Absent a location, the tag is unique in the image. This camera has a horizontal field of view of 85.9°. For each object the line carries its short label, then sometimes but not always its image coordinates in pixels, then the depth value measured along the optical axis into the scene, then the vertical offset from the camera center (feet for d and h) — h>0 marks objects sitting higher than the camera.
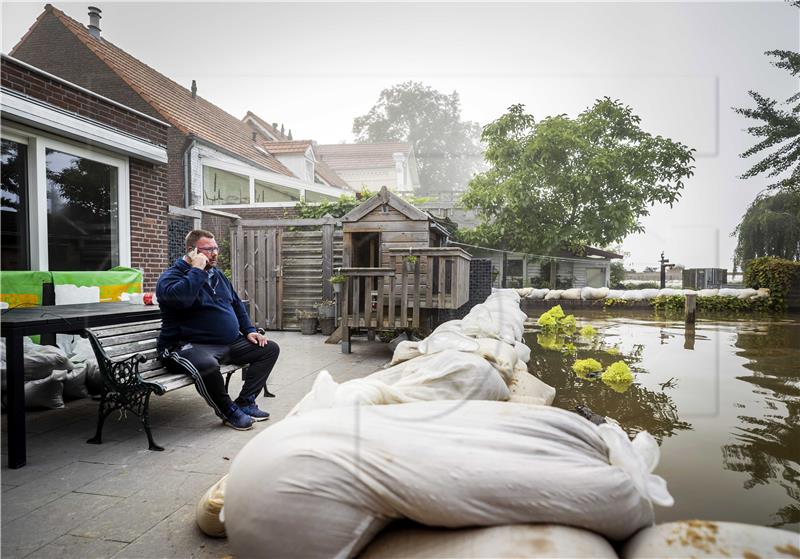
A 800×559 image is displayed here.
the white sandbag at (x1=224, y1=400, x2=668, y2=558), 2.81 -1.44
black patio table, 6.28 -0.91
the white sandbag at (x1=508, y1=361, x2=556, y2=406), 7.34 -2.28
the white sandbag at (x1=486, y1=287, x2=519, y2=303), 17.38 -0.99
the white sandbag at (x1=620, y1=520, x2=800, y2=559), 2.59 -1.70
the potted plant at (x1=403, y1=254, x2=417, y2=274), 15.11 +0.37
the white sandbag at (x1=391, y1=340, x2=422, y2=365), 7.98 -1.52
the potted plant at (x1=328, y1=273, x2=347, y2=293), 18.51 -0.32
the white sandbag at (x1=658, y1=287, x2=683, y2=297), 35.11 -1.82
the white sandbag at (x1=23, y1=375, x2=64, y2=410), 9.02 -2.57
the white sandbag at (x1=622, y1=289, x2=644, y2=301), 35.44 -2.05
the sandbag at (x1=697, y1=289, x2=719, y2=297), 37.06 -2.00
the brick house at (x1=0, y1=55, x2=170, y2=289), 11.73 +3.02
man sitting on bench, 7.92 -1.24
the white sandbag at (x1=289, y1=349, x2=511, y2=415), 3.91 -1.28
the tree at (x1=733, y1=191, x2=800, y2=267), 36.01 +3.24
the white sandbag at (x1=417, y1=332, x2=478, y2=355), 6.65 -1.15
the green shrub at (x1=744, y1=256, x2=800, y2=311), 37.42 -0.59
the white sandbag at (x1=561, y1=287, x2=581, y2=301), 31.37 -1.74
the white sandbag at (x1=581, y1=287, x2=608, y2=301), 33.50 -1.78
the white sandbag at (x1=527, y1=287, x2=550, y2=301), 27.85 -1.47
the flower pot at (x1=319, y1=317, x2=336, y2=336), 21.25 -2.66
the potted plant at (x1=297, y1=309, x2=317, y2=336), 21.33 -2.48
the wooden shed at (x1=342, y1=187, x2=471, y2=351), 15.02 -0.17
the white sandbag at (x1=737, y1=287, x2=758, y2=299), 37.50 -2.07
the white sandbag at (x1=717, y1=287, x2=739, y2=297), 37.29 -2.02
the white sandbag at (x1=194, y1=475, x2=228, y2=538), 4.57 -2.58
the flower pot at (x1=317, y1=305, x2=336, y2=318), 20.94 -1.90
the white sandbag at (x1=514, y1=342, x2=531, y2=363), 11.60 -2.26
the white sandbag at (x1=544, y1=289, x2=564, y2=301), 27.61 -1.57
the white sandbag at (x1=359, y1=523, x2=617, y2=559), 2.69 -1.77
